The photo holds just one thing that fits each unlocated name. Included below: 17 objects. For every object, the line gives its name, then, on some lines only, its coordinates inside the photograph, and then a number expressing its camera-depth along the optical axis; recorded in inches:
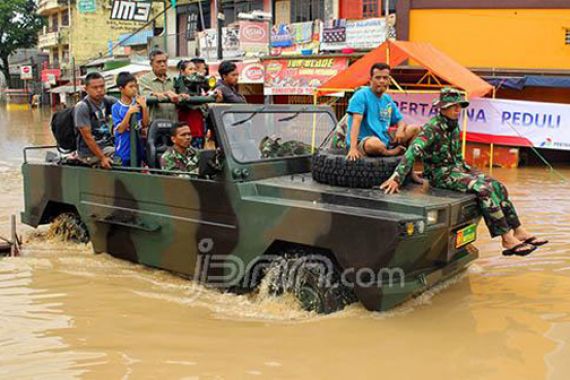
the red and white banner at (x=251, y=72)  784.3
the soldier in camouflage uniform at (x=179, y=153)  225.8
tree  2062.9
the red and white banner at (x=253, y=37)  841.5
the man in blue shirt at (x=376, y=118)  209.0
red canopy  501.7
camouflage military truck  170.6
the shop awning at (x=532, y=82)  553.9
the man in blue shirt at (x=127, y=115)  238.5
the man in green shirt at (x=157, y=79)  268.8
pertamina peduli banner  527.5
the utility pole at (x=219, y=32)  800.3
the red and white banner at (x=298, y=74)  682.8
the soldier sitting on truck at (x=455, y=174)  188.2
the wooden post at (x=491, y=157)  545.2
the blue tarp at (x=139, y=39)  1388.0
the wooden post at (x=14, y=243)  272.4
